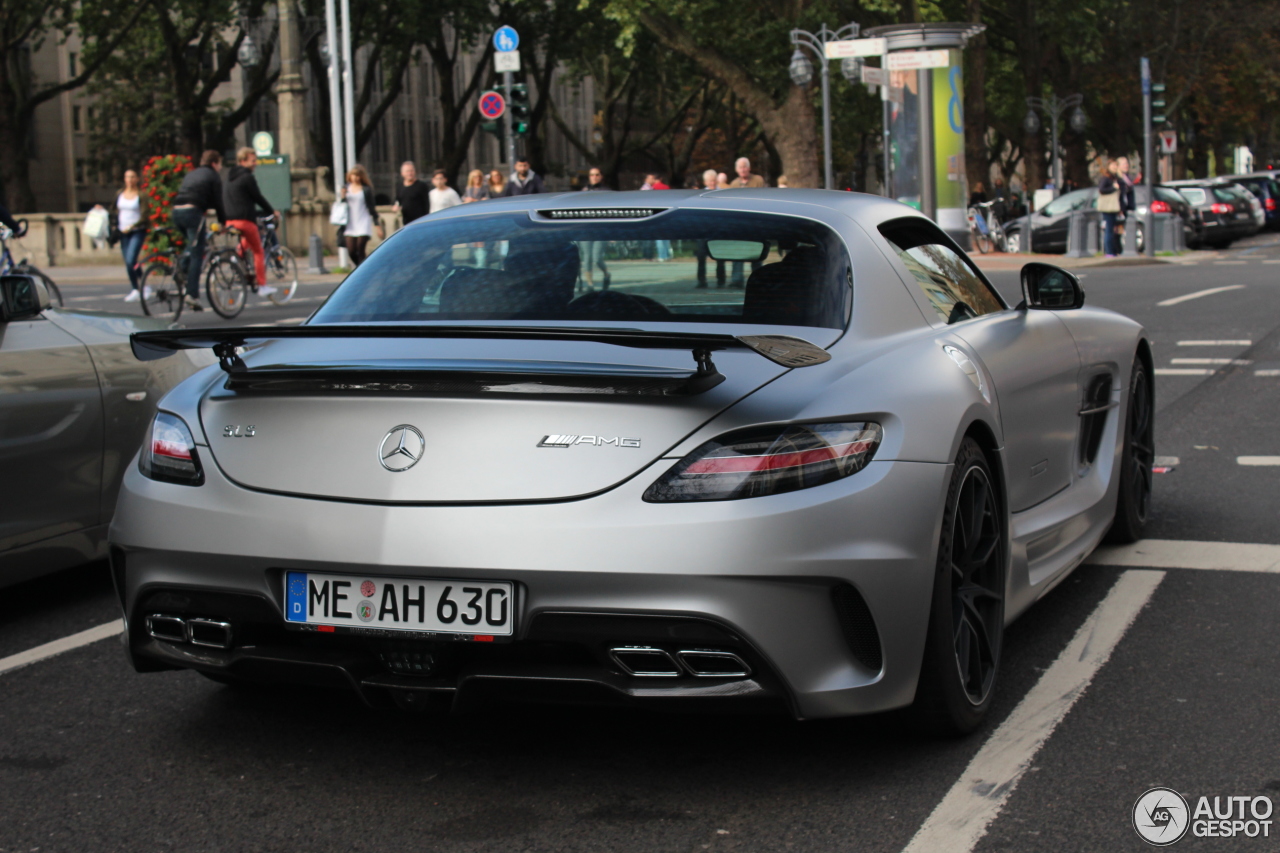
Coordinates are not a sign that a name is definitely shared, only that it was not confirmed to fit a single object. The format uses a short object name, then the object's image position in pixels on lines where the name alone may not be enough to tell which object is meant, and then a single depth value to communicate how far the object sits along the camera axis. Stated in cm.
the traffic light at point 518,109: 2873
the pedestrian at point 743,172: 2377
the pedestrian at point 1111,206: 2988
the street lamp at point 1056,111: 4722
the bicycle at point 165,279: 1828
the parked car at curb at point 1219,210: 3669
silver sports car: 312
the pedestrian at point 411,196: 2164
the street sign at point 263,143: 3712
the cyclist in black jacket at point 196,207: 1798
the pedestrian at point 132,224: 2083
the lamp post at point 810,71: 3488
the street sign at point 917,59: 2608
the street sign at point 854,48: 2556
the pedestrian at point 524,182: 2244
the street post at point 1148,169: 3055
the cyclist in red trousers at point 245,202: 1859
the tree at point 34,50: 4325
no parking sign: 2862
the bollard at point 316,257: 3062
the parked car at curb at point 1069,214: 3406
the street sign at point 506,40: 2883
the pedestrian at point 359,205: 2227
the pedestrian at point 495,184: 2284
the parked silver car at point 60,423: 512
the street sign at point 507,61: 2878
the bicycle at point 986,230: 3541
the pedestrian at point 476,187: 2323
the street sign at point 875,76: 2656
